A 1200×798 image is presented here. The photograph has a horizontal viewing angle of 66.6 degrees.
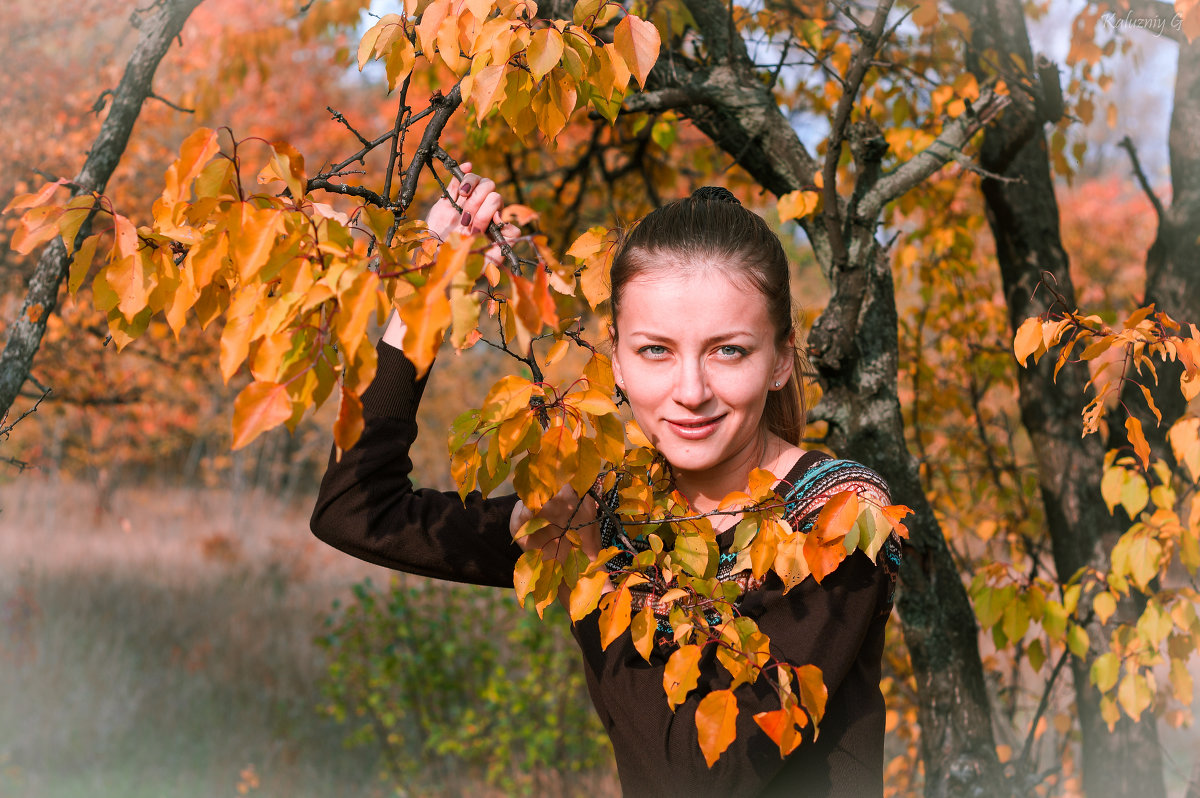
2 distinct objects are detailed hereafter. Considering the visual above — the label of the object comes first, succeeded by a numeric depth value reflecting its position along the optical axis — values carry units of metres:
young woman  1.26
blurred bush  4.55
